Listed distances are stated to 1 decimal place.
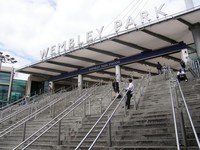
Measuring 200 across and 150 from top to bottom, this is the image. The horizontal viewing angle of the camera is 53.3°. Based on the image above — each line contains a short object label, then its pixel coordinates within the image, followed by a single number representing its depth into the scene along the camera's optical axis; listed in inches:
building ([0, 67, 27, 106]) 1050.7
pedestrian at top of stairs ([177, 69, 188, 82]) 384.9
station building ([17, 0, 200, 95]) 582.2
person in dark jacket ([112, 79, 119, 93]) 414.0
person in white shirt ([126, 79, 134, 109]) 305.1
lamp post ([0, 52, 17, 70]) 856.0
